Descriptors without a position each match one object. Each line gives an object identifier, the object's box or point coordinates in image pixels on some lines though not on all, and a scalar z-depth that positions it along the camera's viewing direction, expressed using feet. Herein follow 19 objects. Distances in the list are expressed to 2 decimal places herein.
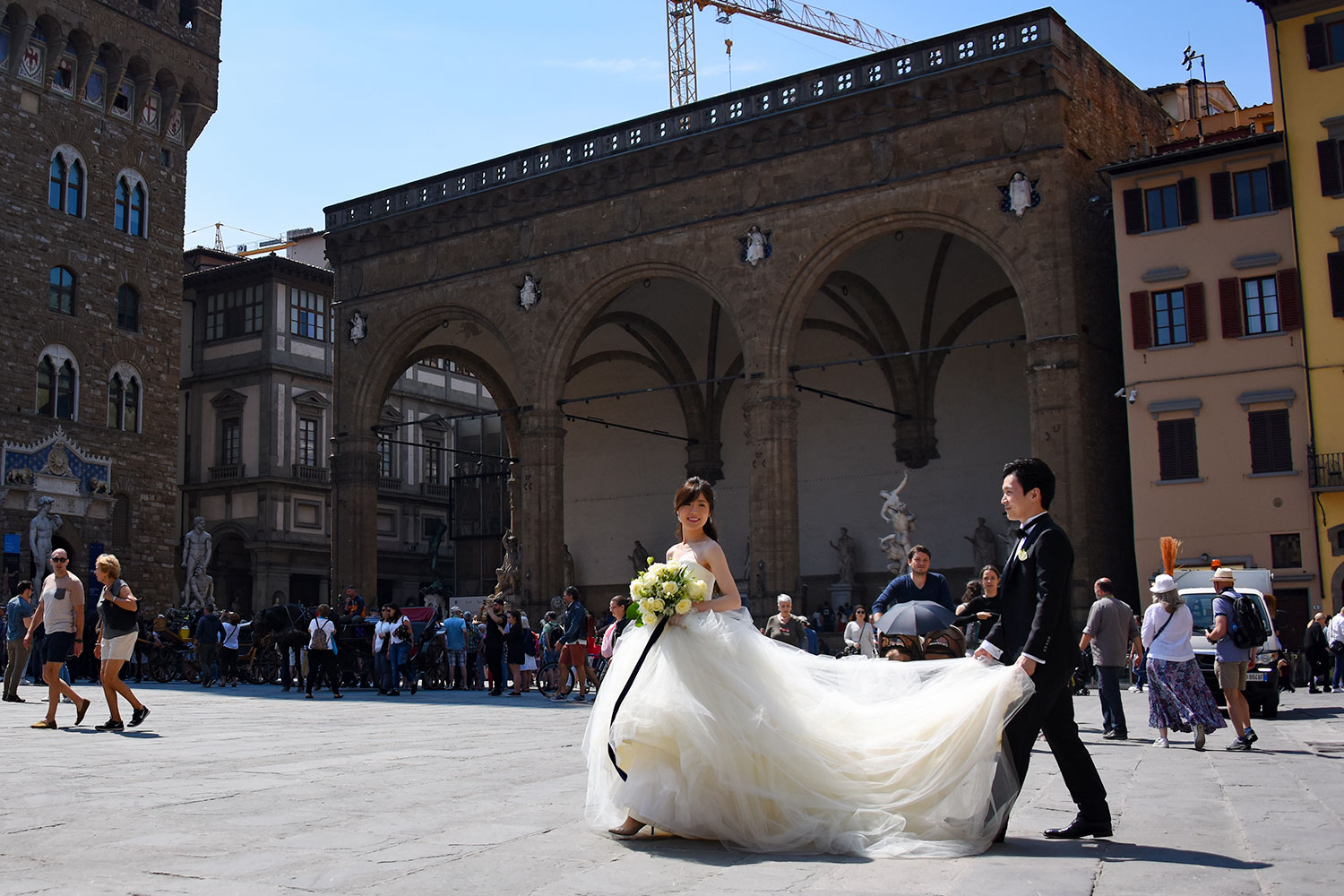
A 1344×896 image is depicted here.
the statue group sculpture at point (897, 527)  85.51
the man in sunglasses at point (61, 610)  40.37
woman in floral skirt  35.32
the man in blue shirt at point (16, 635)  50.83
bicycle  63.59
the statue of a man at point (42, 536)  102.12
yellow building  73.82
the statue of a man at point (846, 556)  103.97
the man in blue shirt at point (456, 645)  69.67
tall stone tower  108.47
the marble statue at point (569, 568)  121.19
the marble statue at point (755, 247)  88.99
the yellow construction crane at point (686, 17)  198.59
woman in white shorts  37.32
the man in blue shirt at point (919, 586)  31.81
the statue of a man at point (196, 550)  106.93
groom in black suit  17.90
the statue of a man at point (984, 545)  96.37
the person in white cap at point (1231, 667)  35.50
